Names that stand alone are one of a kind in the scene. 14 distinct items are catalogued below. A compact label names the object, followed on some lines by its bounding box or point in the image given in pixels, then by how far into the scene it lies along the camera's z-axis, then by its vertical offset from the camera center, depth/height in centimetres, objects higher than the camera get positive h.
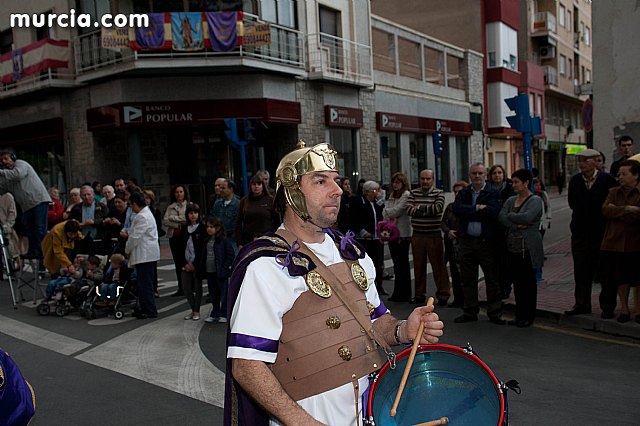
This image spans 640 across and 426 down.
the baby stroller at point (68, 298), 894 -152
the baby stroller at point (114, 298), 866 -150
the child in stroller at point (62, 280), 905 -126
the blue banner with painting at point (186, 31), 1872 +453
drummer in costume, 222 -52
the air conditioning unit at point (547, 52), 4459 +812
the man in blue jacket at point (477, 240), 766 -84
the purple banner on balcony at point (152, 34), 1842 +445
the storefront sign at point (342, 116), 2247 +222
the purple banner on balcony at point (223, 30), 1877 +453
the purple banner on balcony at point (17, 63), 2234 +460
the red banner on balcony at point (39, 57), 2075 +454
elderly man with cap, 768 -68
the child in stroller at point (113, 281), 869 -129
